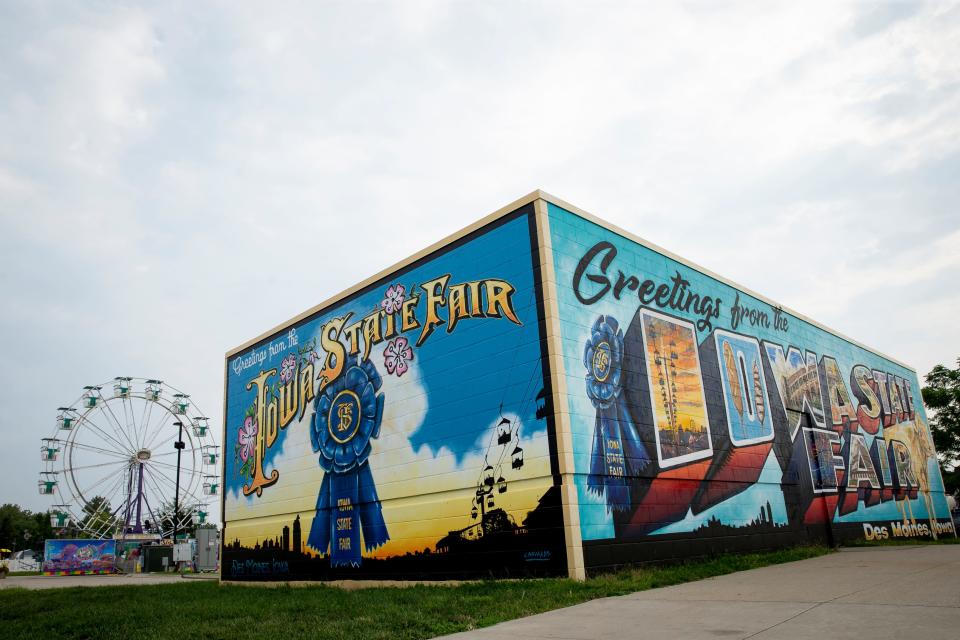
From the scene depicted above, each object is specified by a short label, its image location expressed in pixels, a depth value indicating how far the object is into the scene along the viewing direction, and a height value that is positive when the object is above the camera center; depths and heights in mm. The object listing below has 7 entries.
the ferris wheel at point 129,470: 44094 +3869
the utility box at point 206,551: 45094 -1957
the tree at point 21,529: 94375 +671
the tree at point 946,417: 47281 +3238
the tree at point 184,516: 51300 +475
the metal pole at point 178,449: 53431 +5810
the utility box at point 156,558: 48188 -2356
